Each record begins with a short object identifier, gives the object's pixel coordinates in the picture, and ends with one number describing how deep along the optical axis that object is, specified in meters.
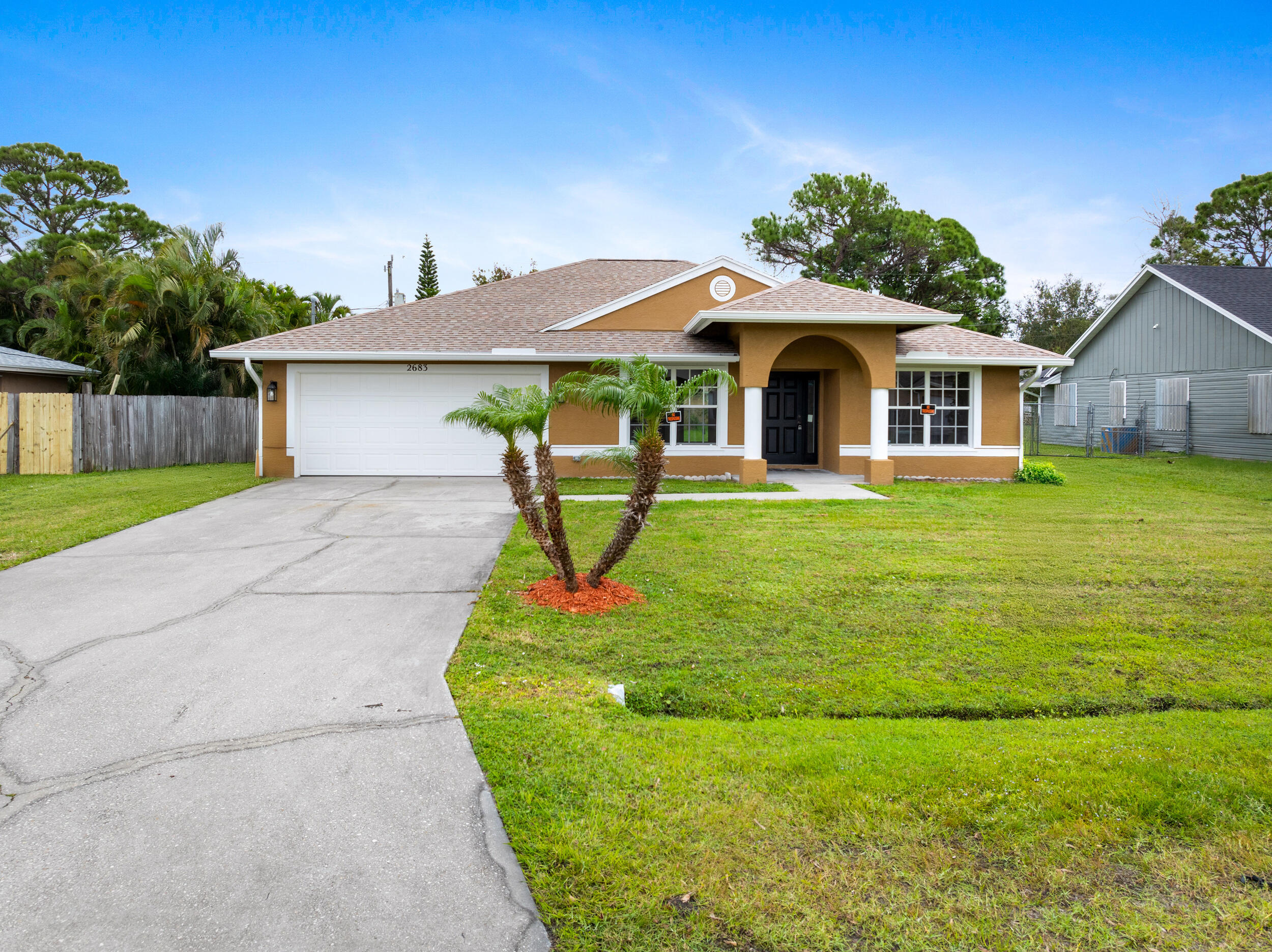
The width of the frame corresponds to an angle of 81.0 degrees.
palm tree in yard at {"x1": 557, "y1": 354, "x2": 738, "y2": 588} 5.66
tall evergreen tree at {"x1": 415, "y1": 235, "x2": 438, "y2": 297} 39.59
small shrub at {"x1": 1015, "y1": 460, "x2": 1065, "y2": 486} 14.43
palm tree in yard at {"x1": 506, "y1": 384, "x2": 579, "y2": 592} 5.73
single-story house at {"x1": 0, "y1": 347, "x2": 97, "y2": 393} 18.33
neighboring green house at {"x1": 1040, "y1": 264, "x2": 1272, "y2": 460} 19.70
